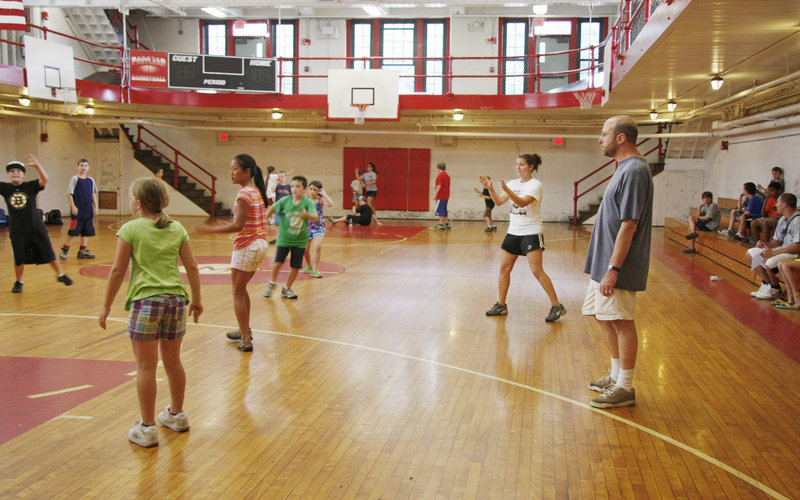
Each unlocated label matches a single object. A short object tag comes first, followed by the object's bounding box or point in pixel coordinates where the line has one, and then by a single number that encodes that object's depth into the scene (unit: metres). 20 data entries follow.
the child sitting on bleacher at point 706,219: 14.46
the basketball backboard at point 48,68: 15.71
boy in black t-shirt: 8.50
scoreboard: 18.92
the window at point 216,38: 23.78
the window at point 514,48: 22.78
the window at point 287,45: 23.62
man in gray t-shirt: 4.65
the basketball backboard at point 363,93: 18.98
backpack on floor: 19.14
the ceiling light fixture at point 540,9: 20.72
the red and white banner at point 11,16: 13.93
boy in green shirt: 8.43
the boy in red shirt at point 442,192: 19.38
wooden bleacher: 11.56
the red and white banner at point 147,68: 18.70
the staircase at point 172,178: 23.12
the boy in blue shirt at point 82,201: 11.88
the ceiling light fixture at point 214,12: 21.92
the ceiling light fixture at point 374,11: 21.42
